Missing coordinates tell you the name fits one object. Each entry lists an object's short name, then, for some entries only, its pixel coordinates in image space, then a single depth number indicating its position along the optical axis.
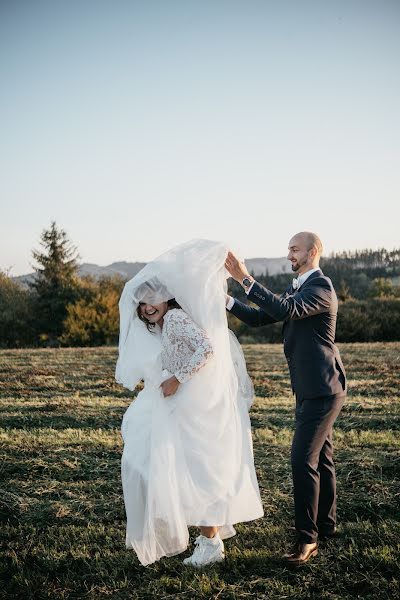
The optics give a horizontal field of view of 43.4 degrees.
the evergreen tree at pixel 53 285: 36.72
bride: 3.63
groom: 3.83
